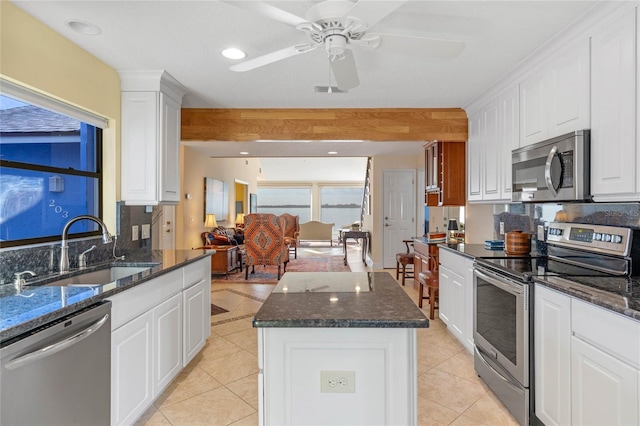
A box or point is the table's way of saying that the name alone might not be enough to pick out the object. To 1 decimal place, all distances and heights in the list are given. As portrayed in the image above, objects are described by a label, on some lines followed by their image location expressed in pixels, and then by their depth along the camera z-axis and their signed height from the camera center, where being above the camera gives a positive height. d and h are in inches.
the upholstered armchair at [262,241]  238.5 -20.0
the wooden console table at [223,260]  237.9 -33.5
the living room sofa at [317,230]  439.8 -23.0
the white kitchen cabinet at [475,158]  139.1 +22.1
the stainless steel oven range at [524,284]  74.1 -16.8
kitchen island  53.5 -24.9
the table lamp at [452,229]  179.2 -8.9
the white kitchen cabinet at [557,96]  82.0 +30.5
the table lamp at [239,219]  356.8 -7.6
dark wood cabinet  162.6 +19.0
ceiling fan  56.7 +33.2
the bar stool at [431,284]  147.6 -30.8
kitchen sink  76.9 -15.7
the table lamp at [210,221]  268.7 -7.2
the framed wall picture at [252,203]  421.7 +10.8
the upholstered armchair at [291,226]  348.8 -14.5
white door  278.2 -0.1
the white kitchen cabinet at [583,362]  52.6 -26.1
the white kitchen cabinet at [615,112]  67.7 +20.6
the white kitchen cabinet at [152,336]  69.5 -29.8
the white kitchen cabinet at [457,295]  111.8 -29.1
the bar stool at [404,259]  205.9 -28.1
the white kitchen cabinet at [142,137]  112.0 +24.1
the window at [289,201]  499.8 +15.5
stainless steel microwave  79.7 +10.9
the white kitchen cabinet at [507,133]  112.0 +26.2
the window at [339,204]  497.0 +11.1
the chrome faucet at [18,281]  66.6 -13.6
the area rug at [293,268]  234.5 -45.3
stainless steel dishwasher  46.4 -24.5
